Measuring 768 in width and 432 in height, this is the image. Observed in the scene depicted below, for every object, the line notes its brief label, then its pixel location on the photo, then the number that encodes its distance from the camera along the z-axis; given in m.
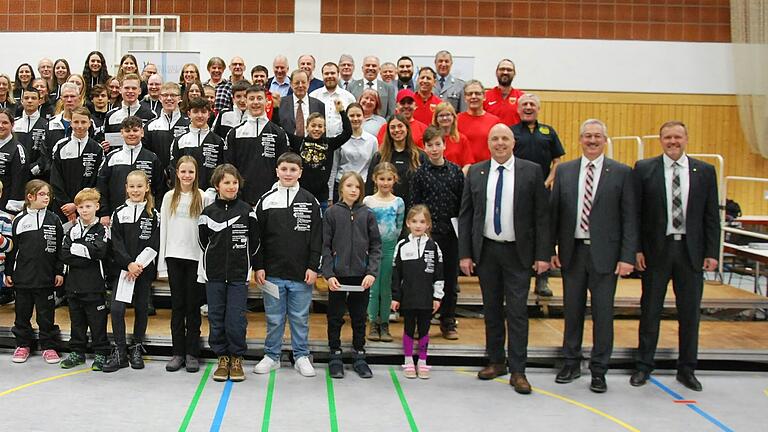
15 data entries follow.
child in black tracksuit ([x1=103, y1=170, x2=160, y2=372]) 5.24
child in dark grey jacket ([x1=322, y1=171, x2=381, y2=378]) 5.19
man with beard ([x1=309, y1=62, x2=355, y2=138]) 6.75
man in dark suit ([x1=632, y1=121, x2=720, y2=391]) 5.00
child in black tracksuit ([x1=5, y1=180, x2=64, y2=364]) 5.43
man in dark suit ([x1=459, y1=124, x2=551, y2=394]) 4.96
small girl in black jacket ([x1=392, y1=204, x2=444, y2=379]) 5.20
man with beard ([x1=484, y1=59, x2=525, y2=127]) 7.39
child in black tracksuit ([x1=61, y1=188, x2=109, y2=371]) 5.27
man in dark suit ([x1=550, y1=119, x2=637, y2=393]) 4.91
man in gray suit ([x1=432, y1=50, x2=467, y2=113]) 7.87
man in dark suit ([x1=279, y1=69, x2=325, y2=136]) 6.55
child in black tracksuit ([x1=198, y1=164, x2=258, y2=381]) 5.11
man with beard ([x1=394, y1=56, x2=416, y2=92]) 7.76
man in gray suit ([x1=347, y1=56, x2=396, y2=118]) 7.71
